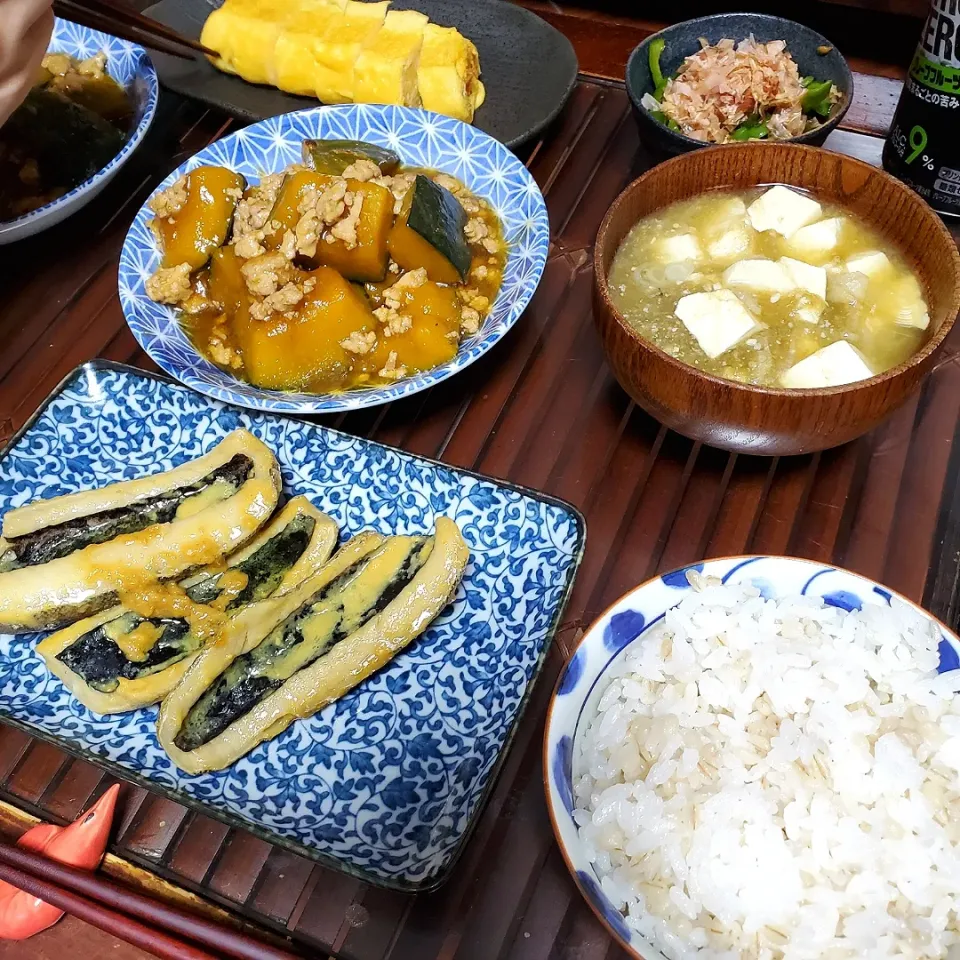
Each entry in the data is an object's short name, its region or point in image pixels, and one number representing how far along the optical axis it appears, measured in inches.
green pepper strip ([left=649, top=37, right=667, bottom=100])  20.5
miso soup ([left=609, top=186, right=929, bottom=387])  15.5
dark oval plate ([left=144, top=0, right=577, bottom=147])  21.7
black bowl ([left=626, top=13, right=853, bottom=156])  19.6
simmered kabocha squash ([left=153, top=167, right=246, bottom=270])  18.7
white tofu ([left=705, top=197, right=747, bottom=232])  16.8
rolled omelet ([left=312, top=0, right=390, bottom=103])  21.4
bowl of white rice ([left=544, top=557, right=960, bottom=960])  11.7
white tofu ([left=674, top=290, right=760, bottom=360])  15.6
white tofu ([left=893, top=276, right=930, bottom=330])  15.5
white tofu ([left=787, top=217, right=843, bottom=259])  16.5
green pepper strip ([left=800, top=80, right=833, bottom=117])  19.6
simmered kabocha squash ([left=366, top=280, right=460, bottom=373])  17.3
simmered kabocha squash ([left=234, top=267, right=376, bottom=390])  17.0
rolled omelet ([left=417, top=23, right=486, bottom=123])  21.3
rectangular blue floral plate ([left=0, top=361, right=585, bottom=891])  13.5
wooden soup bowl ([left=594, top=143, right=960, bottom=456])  13.9
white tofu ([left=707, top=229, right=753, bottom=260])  16.7
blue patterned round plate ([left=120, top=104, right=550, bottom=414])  16.7
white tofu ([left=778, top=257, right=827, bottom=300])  16.3
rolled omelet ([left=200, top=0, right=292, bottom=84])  21.9
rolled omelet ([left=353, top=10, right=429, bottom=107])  21.1
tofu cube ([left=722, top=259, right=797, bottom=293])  16.3
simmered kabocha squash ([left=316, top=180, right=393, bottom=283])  17.8
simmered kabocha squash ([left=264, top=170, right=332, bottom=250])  18.2
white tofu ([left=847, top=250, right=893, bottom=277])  16.1
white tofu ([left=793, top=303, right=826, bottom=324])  16.0
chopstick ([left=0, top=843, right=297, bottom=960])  11.2
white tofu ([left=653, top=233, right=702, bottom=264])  16.6
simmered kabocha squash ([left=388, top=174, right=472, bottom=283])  17.6
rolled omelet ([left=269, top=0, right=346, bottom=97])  21.6
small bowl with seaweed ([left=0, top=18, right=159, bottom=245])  20.5
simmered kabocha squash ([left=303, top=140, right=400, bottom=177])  19.3
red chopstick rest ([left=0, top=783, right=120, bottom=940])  13.4
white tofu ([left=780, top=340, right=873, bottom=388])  14.9
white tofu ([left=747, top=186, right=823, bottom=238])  16.6
